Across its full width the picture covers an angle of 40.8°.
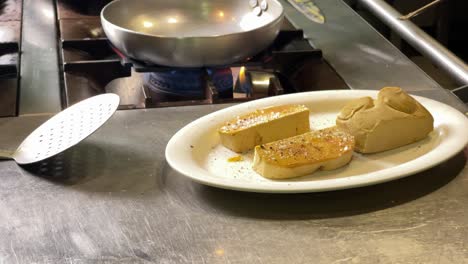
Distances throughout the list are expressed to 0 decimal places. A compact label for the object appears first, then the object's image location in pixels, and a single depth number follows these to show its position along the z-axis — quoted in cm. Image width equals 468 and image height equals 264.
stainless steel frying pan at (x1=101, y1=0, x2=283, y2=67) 83
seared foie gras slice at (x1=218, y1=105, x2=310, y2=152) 66
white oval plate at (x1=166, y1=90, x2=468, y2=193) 57
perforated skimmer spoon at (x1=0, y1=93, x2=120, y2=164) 66
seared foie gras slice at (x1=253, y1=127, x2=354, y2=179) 59
